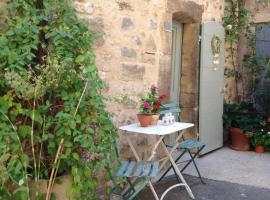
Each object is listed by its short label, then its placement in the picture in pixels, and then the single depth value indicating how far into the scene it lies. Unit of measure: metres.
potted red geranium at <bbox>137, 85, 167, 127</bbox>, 2.64
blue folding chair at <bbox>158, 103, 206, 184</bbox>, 2.99
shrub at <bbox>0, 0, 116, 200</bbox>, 1.91
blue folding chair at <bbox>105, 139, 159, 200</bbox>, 2.29
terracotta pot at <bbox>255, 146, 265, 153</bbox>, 4.39
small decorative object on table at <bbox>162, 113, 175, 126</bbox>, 2.73
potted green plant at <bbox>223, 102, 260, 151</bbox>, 4.50
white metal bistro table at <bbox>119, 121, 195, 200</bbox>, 2.48
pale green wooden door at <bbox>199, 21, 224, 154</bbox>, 4.06
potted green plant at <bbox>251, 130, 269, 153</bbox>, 4.36
